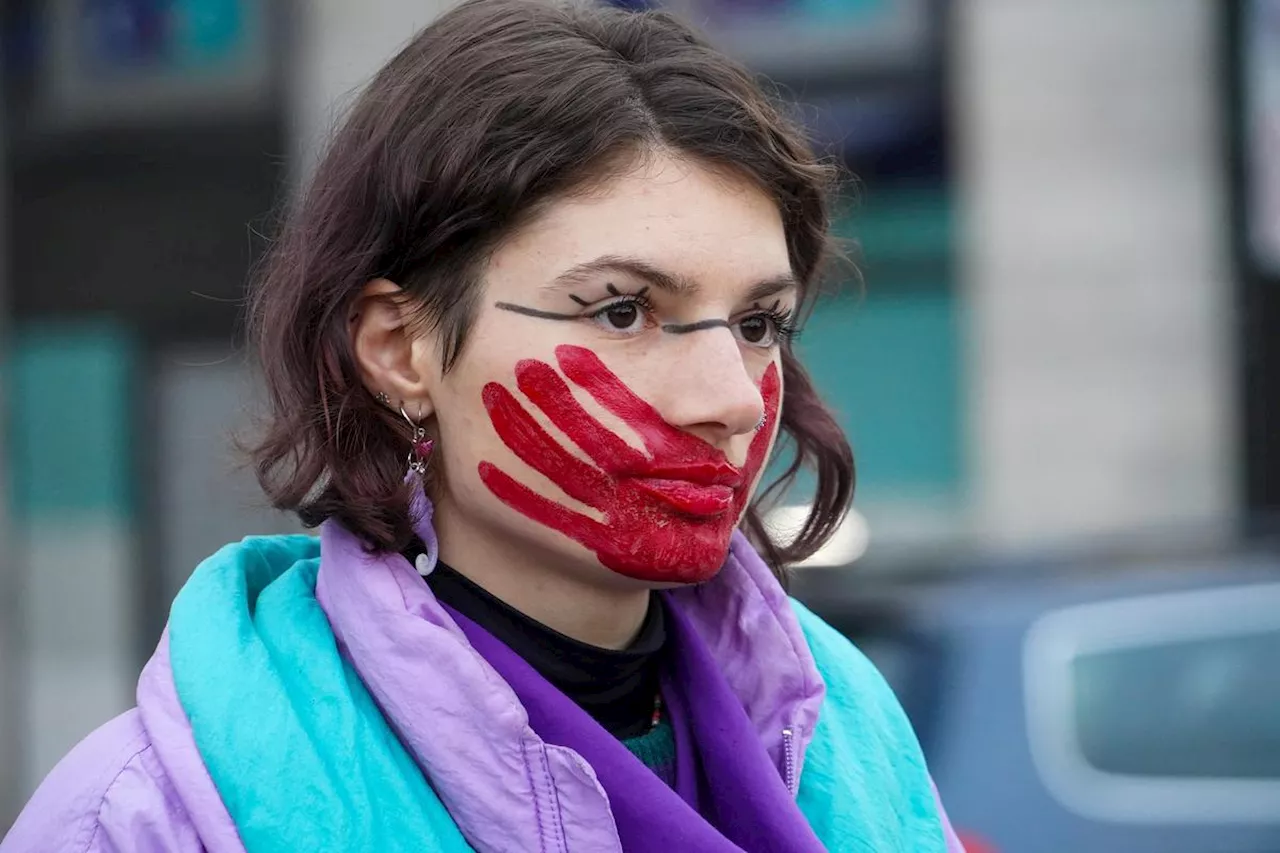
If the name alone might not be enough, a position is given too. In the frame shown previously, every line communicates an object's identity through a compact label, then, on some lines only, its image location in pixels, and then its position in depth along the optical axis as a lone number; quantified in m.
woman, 3.47
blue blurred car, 7.43
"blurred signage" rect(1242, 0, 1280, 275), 15.57
